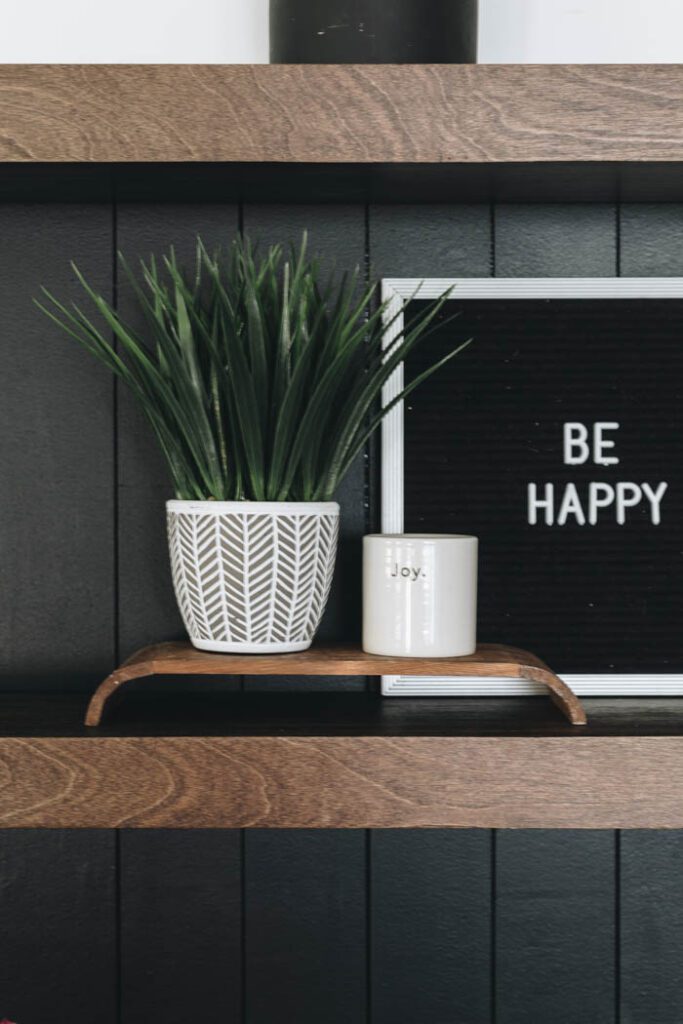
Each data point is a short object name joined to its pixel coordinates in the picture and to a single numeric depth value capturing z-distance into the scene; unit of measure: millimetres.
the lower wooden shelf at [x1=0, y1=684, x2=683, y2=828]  772
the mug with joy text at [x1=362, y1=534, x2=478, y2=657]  842
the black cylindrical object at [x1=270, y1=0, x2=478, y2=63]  847
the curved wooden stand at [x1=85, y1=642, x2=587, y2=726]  822
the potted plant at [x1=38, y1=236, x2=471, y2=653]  845
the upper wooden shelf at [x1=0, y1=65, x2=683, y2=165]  789
